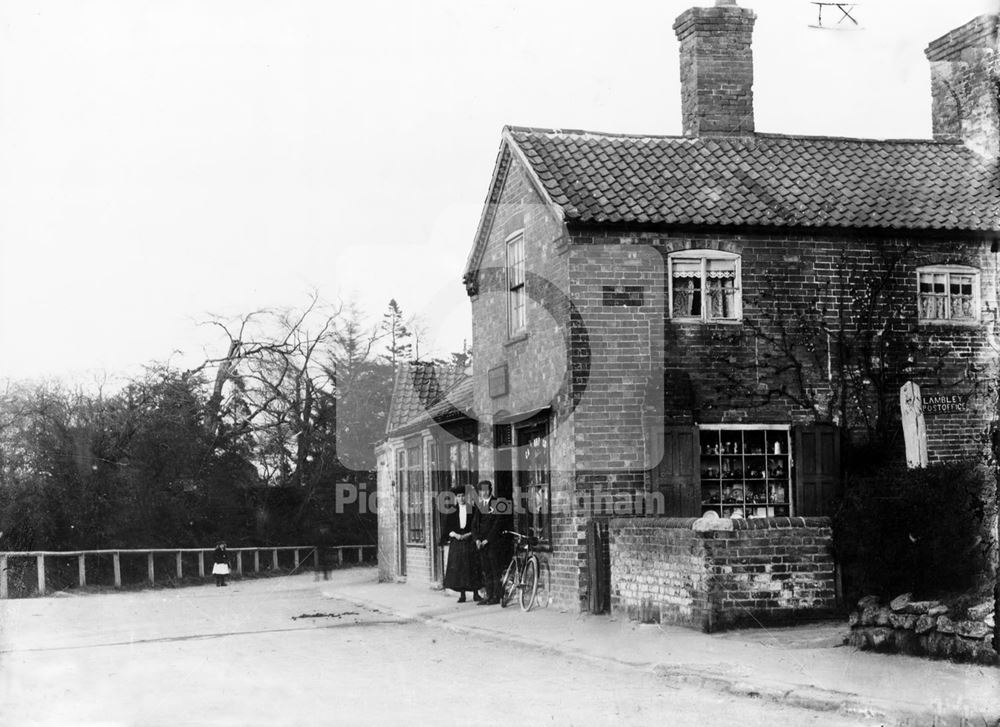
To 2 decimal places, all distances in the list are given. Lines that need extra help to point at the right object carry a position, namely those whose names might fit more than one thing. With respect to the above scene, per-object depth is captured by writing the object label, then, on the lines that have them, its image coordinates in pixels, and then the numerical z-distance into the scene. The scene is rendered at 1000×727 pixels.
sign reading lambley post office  17.80
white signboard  16.11
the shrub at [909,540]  13.09
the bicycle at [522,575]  17.52
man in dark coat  18.73
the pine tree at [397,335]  72.12
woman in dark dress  19.27
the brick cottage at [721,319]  16.86
